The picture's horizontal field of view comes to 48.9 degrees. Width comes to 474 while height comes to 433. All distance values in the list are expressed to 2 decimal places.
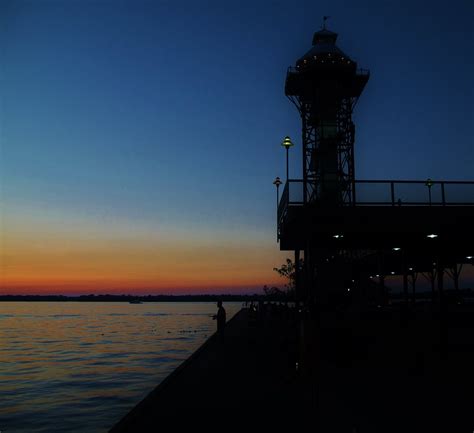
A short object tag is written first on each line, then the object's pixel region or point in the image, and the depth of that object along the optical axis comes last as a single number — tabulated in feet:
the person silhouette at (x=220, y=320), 80.89
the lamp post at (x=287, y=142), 83.15
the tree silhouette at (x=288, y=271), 243.48
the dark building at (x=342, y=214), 64.28
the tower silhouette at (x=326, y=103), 155.02
